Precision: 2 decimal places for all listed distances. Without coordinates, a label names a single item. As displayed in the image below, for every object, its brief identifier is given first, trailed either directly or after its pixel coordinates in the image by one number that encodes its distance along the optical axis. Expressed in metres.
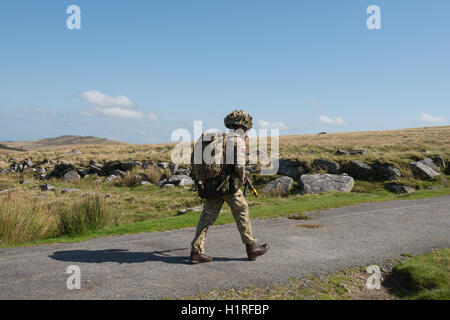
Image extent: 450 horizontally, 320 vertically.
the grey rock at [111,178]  23.77
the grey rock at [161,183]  20.83
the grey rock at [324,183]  15.86
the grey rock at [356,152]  25.72
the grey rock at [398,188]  15.84
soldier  5.68
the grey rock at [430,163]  19.73
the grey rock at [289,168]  19.21
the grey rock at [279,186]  16.16
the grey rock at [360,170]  18.19
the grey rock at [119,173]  24.40
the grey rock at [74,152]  41.31
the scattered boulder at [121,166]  26.52
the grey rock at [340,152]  26.23
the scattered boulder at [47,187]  20.68
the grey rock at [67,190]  19.29
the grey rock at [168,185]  19.81
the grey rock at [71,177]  25.46
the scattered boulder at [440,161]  20.21
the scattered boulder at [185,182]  20.02
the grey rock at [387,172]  17.61
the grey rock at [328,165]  19.09
